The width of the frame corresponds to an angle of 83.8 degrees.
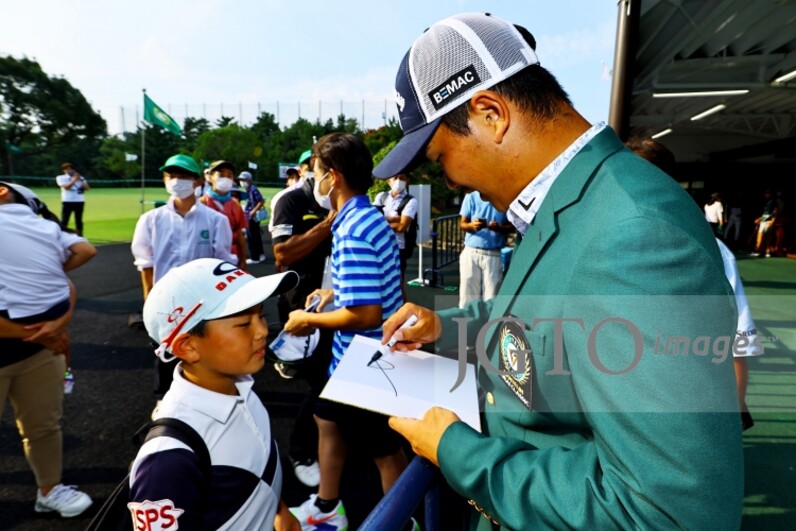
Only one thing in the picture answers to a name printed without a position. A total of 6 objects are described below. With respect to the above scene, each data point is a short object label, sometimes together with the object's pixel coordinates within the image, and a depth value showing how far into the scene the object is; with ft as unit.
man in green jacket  2.26
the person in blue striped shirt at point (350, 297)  7.40
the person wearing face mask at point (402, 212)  24.39
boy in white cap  4.29
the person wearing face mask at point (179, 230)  13.87
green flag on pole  34.94
